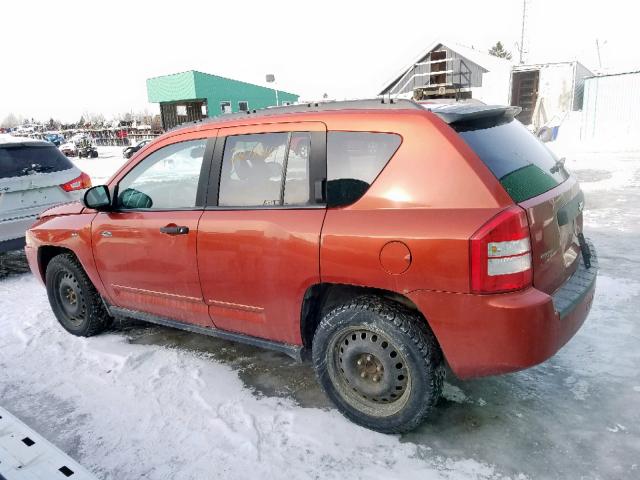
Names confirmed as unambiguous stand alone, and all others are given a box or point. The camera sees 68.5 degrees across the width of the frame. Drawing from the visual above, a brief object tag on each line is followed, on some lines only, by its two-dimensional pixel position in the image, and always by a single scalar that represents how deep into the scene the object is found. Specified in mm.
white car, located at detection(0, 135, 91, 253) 5848
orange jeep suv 2271
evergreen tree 61844
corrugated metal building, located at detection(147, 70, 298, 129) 32094
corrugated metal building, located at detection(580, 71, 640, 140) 20491
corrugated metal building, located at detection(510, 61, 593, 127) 23922
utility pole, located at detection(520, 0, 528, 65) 33788
